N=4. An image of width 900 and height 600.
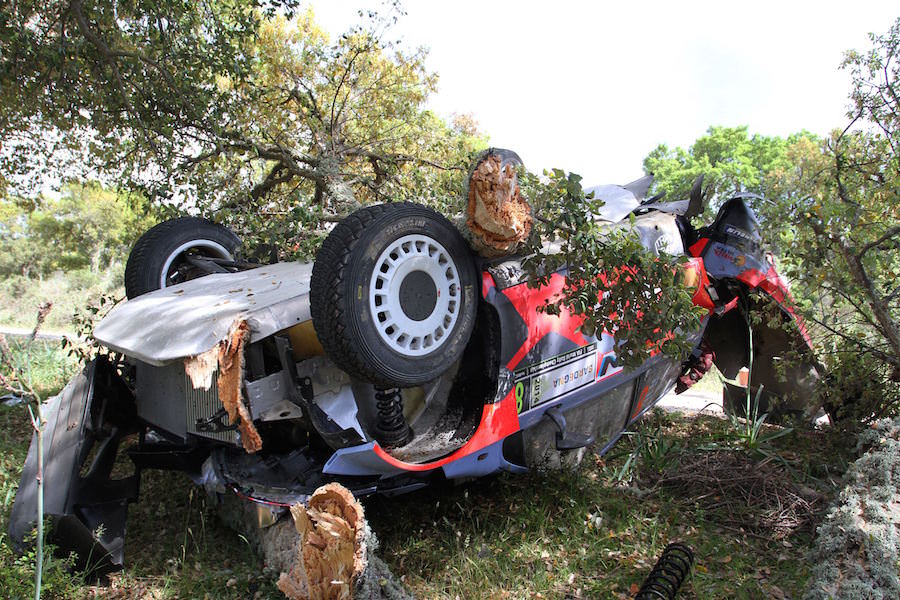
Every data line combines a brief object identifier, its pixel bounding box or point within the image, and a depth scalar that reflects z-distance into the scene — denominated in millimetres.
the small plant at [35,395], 1982
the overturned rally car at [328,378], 2723
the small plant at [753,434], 4527
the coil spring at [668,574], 2812
